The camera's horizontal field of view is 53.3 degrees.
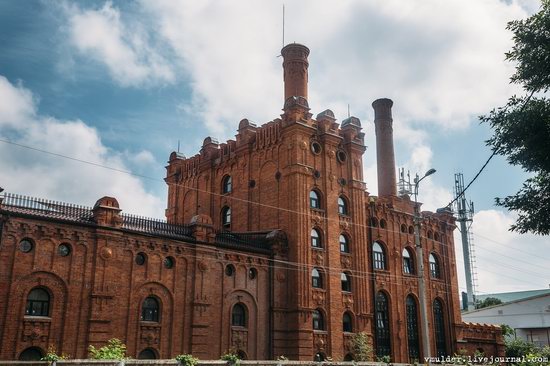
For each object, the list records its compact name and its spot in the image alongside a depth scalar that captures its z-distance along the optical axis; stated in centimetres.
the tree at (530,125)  2144
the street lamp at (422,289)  2317
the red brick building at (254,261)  2620
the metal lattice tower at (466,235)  8225
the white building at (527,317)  6088
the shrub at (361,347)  3603
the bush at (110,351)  2397
